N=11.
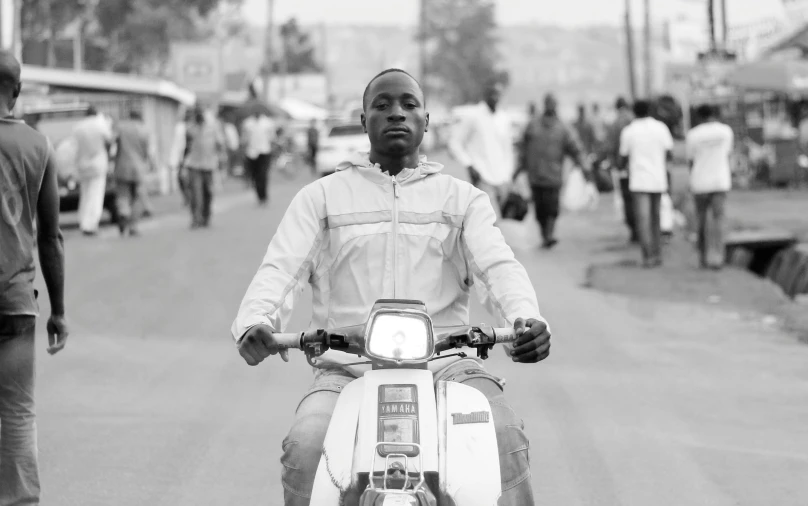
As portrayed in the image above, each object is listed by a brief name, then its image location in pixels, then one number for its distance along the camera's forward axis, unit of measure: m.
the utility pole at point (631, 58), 54.16
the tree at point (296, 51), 124.31
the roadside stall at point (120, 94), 33.81
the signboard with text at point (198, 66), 38.75
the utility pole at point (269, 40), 60.25
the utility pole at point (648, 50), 53.17
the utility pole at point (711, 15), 39.47
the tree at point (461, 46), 141.00
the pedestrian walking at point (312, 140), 46.84
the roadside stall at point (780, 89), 27.12
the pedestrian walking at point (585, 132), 32.91
